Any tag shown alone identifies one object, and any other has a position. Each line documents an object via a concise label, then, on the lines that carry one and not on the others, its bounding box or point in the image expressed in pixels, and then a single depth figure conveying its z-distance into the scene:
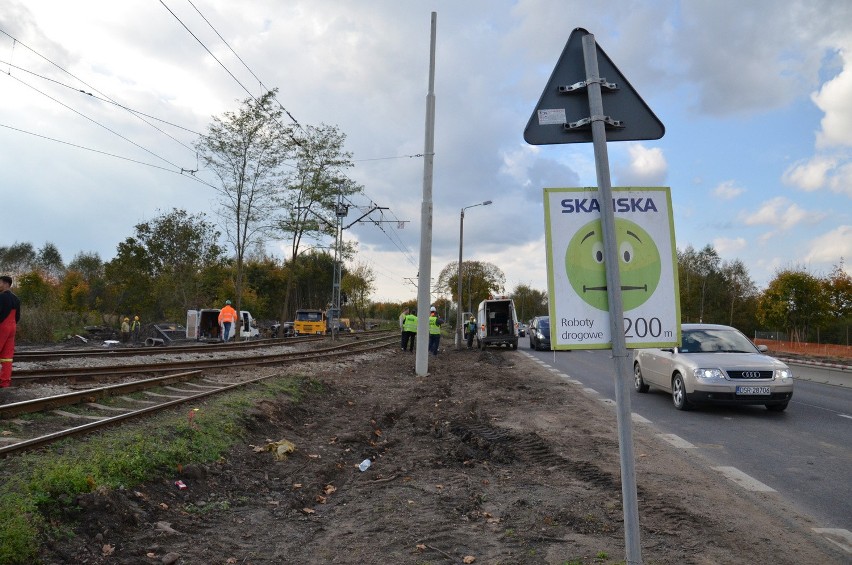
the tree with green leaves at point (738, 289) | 74.19
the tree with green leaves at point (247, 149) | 34.84
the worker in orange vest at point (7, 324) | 9.20
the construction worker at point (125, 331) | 34.06
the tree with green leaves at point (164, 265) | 45.47
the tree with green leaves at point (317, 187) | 39.34
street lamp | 38.49
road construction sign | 3.13
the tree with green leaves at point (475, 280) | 105.75
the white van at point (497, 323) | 34.53
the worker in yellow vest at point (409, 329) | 24.81
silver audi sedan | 10.38
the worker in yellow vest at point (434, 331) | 24.64
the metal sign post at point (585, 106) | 3.23
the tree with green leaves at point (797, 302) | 42.56
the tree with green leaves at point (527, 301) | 128.88
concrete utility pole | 16.67
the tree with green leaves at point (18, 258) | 67.12
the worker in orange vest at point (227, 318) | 27.08
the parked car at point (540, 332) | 33.78
